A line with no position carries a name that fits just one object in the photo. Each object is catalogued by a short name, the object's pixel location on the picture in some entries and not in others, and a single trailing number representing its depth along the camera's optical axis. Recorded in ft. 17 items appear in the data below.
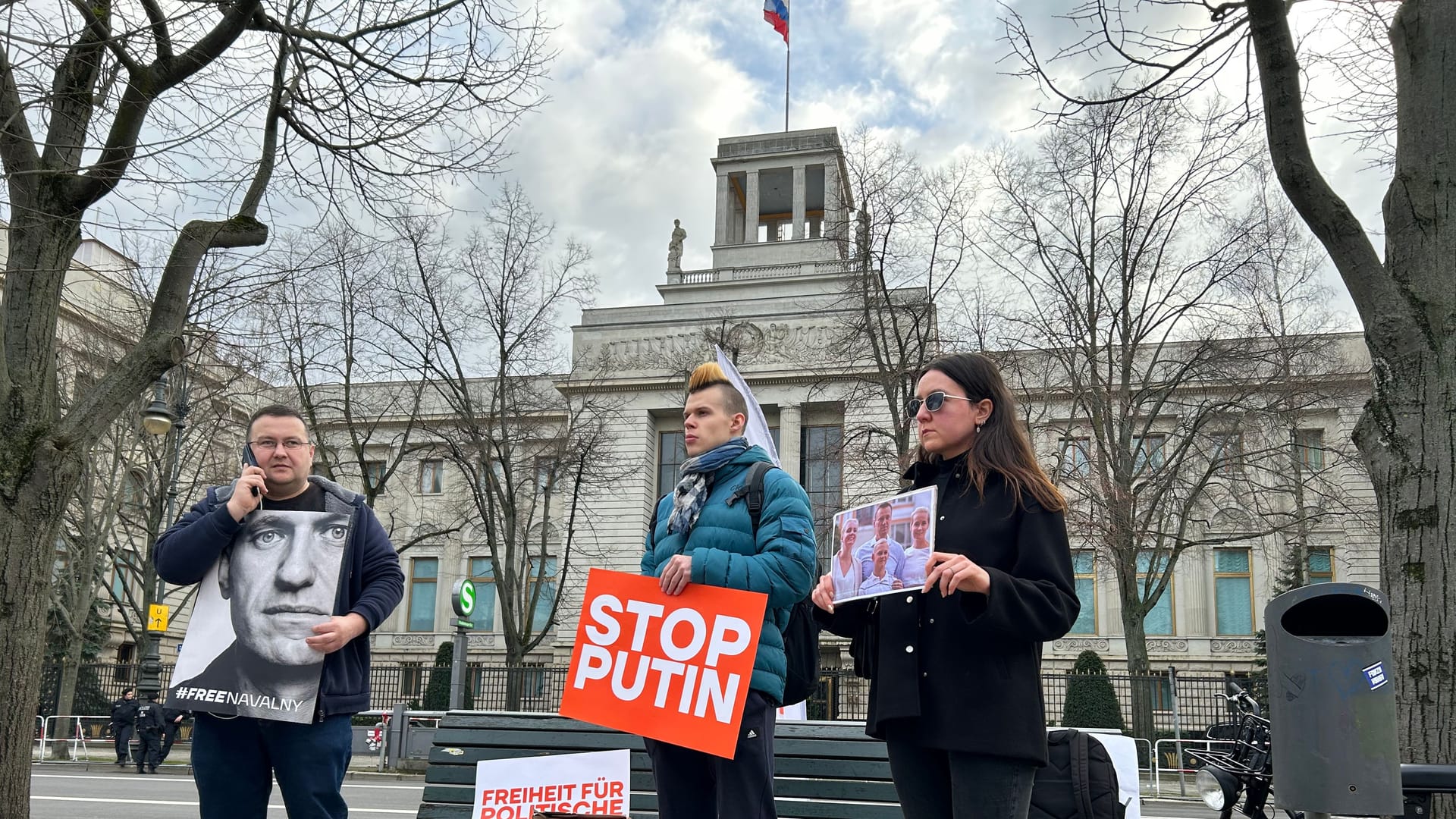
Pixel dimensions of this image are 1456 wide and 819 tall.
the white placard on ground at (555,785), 19.42
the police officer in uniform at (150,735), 63.87
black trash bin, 13.06
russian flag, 182.09
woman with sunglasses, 10.48
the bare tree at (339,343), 86.43
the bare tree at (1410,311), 18.20
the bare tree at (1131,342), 77.66
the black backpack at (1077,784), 12.82
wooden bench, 19.17
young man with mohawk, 13.97
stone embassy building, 124.88
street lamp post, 65.46
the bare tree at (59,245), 21.97
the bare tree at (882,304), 82.58
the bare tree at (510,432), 97.35
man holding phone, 13.97
